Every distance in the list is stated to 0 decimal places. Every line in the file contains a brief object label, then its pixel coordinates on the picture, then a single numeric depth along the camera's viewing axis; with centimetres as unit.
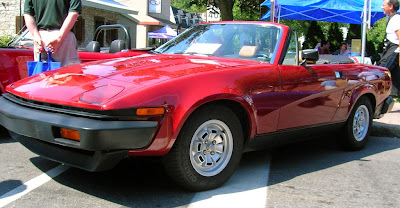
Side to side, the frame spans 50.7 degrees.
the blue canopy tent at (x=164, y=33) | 2889
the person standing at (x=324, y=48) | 1482
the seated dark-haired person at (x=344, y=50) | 1473
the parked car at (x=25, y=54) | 482
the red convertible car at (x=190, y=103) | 280
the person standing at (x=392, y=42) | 676
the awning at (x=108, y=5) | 1912
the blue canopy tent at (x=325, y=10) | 1209
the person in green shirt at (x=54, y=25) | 448
